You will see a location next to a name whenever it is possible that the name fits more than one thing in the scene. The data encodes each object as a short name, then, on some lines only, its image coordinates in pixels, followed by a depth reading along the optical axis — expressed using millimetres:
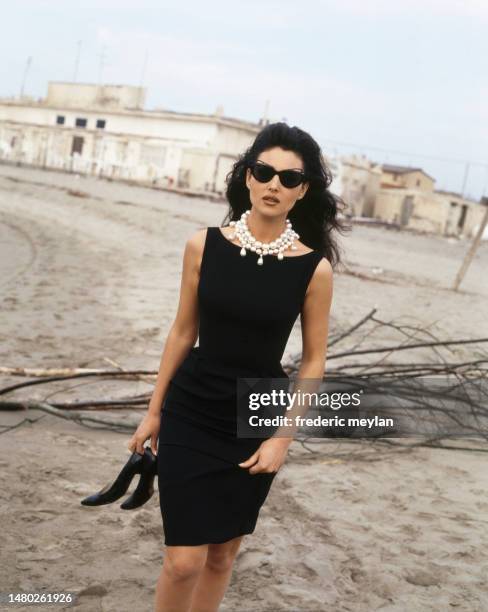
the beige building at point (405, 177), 51375
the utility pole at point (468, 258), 14656
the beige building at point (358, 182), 43750
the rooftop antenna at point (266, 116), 47716
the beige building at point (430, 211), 41812
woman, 2312
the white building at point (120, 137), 40375
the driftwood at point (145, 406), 5215
